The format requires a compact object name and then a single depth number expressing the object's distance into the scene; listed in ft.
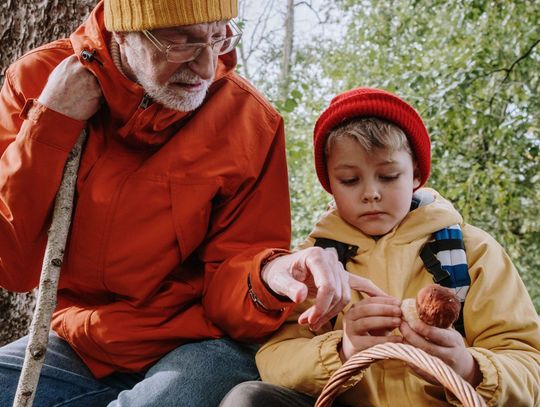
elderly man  5.04
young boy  4.49
